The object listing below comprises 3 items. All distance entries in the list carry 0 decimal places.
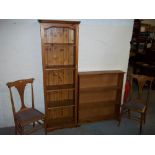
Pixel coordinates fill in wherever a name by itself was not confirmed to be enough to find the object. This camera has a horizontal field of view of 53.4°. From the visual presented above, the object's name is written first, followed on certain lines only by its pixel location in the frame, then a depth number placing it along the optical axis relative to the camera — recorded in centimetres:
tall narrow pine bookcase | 237
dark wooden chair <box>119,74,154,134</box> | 264
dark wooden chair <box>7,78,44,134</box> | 224
